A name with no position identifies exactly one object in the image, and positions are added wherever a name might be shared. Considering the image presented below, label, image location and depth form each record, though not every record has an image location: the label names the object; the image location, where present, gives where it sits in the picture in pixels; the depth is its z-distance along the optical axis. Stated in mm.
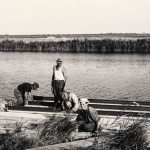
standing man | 11391
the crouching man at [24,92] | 11212
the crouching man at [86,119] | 8953
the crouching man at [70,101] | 10477
